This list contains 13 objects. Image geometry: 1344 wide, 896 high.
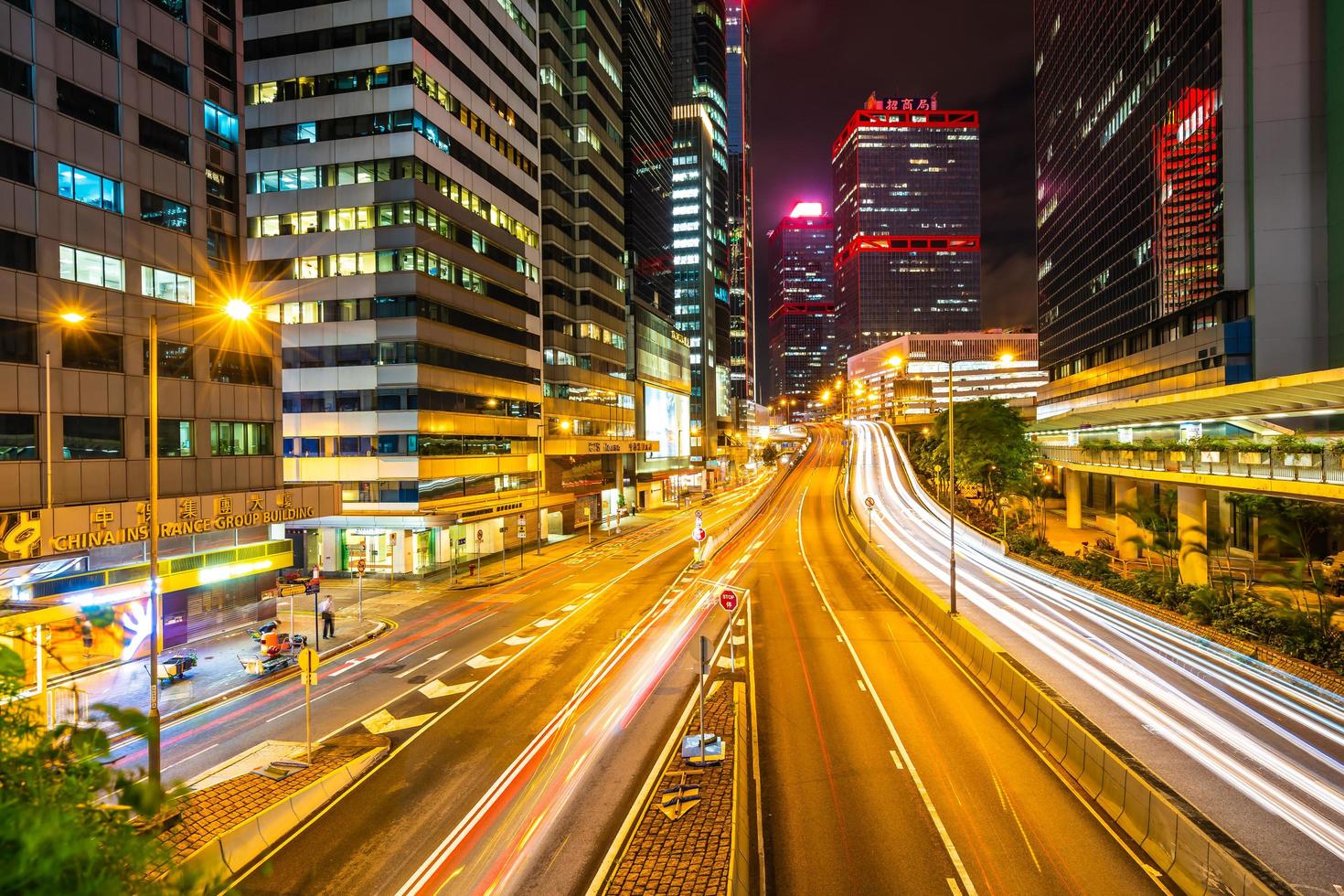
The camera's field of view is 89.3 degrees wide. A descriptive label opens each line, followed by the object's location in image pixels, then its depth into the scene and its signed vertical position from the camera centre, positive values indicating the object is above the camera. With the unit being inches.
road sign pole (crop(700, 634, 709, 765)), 624.1 -199.3
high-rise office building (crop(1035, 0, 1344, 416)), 2257.6 +906.4
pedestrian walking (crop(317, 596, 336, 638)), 1100.5 -289.5
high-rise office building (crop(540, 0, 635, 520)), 2399.1 +708.2
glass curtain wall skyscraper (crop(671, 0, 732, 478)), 5413.4 +1929.8
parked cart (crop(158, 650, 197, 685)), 896.9 -293.9
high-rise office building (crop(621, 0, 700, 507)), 3344.0 +947.5
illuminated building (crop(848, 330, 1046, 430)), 7524.6 +558.2
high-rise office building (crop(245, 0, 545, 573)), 1616.6 +453.8
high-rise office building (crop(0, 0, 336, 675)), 873.5 +165.5
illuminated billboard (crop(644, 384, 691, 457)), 3447.3 +103.0
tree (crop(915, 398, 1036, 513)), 2191.2 -39.3
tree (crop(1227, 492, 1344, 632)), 1227.2 -177.5
